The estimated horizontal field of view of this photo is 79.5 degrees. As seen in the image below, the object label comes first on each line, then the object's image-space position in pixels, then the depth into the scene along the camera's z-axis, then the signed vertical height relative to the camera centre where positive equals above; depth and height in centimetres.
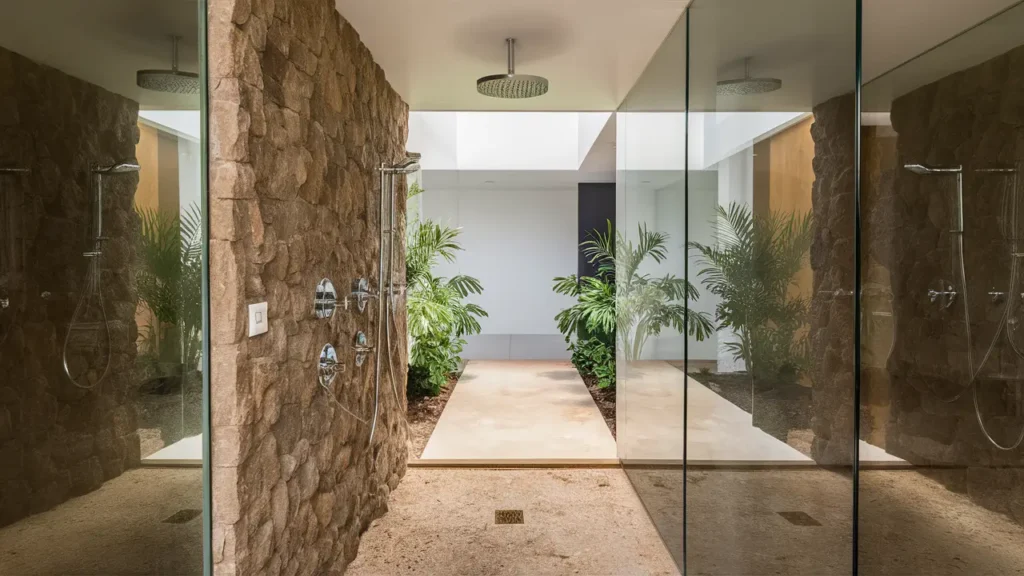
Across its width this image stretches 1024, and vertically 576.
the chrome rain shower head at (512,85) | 280 +90
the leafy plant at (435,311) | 491 -27
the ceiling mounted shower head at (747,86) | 165 +57
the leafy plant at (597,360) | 572 -80
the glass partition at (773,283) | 131 -1
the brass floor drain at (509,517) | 298 -117
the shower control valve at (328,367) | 223 -33
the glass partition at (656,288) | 253 -4
